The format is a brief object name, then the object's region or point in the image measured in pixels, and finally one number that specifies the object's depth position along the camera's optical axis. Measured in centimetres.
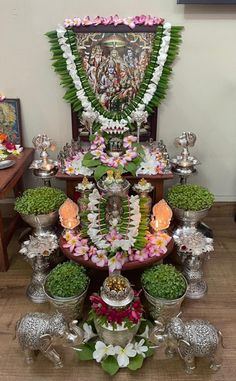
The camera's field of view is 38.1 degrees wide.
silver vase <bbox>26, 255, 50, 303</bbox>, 195
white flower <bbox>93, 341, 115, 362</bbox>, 155
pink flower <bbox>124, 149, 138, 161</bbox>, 214
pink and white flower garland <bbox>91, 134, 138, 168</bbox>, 212
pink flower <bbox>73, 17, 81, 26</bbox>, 223
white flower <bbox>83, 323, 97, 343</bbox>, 165
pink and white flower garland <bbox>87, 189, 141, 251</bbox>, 178
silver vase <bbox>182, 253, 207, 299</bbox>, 198
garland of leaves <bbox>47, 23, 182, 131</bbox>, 227
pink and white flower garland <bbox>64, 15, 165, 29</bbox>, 223
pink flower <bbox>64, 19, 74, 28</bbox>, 223
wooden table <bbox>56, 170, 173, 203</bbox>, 217
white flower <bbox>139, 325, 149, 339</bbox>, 166
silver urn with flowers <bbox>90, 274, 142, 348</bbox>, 154
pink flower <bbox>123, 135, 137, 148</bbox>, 219
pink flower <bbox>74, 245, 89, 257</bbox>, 186
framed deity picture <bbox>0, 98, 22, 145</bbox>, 248
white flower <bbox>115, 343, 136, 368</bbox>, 154
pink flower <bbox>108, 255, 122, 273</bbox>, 174
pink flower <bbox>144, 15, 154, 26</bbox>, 224
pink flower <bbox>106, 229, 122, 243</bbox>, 180
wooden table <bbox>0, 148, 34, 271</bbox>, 205
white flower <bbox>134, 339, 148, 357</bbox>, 158
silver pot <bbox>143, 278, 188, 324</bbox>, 169
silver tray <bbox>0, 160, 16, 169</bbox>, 222
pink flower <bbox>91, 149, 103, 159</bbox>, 215
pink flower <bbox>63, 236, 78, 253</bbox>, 190
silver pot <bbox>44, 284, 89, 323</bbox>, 169
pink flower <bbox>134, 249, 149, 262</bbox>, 184
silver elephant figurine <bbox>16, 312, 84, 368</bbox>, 147
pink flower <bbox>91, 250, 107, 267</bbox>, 179
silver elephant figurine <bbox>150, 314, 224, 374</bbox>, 145
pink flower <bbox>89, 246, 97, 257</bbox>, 185
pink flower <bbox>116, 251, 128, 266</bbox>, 178
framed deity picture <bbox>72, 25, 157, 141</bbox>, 228
